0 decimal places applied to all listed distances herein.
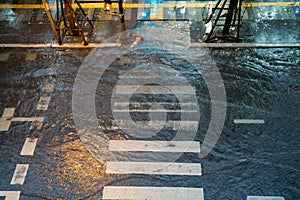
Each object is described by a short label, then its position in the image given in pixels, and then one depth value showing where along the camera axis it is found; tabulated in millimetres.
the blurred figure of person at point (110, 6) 10295
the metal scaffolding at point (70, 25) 9930
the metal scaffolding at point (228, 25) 9961
